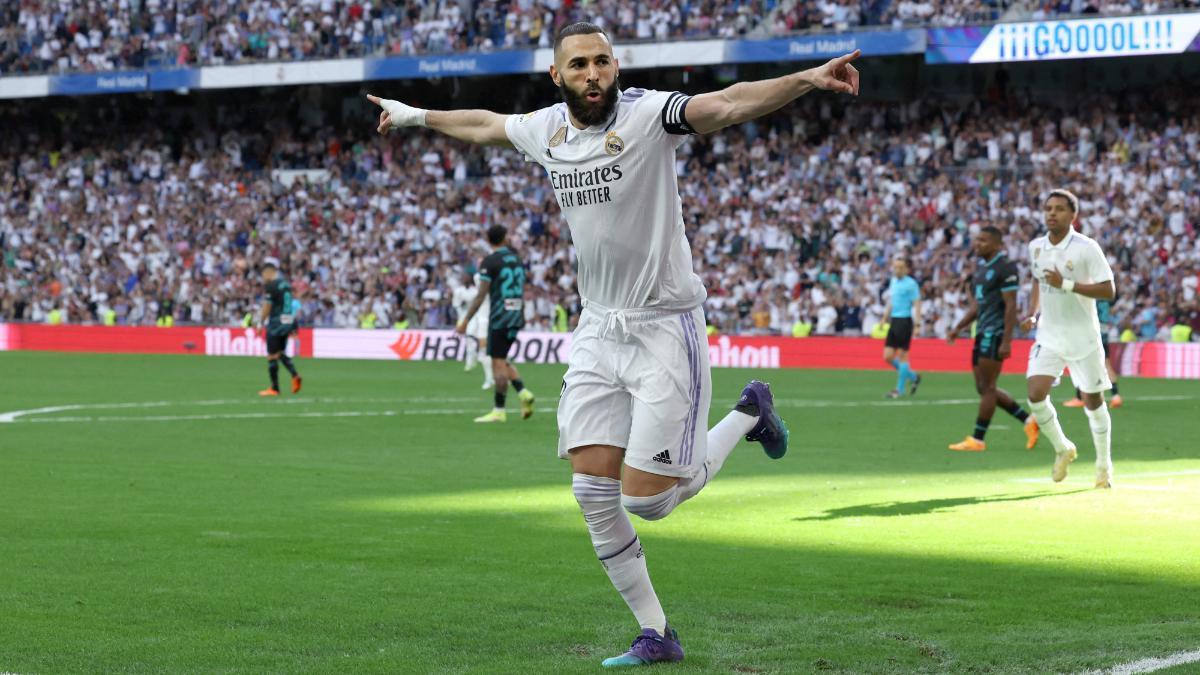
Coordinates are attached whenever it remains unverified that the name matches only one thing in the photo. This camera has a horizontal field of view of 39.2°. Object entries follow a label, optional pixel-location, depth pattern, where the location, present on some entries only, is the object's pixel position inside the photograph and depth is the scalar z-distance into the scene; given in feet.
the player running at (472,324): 100.32
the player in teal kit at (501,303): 63.93
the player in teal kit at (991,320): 52.70
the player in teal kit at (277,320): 83.61
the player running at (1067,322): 42.63
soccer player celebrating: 20.98
